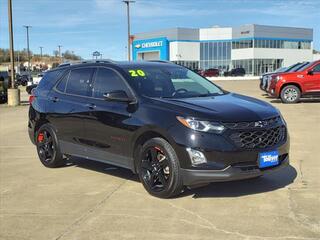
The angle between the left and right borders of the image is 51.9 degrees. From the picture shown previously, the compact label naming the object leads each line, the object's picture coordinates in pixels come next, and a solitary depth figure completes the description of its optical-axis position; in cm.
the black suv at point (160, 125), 384
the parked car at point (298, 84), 1281
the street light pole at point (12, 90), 1600
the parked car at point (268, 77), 1379
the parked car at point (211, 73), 5643
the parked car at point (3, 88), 1777
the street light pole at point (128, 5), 3483
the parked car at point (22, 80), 4010
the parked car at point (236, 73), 5817
